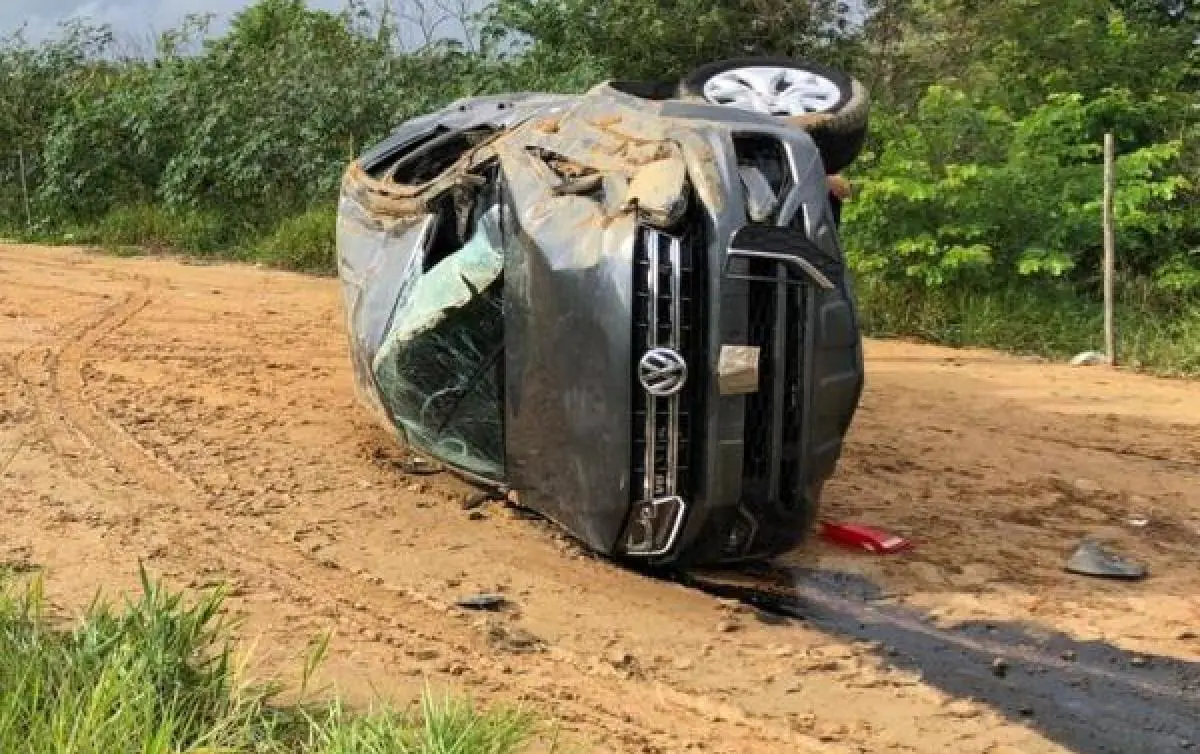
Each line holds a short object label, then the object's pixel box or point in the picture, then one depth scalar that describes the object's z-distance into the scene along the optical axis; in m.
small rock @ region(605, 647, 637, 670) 4.01
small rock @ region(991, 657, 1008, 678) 4.11
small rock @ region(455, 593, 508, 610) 4.43
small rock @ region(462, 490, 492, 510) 5.43
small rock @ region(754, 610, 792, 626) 4.45
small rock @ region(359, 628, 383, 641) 4.07
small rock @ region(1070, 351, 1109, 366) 9.43
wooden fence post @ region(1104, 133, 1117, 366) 9.50
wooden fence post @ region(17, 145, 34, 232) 16.00
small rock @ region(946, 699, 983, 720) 3.81
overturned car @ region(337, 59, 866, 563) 4.25
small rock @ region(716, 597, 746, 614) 4.52
